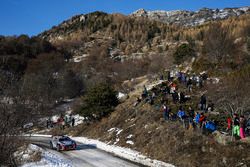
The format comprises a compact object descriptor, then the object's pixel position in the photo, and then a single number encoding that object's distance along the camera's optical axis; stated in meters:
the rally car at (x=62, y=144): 29.88
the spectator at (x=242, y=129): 20.55
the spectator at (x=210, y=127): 22.84
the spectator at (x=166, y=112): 28.89
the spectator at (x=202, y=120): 23.48
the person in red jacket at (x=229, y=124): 22.92
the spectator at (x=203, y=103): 28.73
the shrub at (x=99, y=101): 42.88
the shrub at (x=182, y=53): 55.06
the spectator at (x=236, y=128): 20.93
